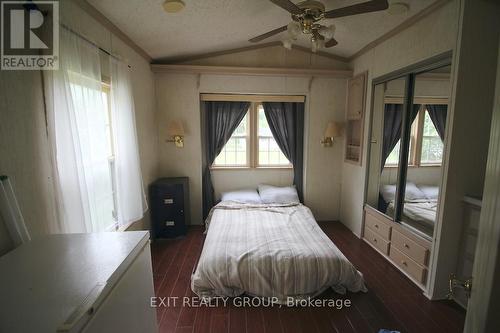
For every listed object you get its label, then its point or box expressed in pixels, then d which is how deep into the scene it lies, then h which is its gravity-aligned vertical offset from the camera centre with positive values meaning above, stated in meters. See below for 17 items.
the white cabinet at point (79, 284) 0.69 -0.50
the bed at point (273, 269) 2.11 -1.14
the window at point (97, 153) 1.73 -0.13
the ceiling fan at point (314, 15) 1.66 +0.92
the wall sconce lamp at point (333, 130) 3.73 +0.16
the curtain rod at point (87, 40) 1.61 +0.76
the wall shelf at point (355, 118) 3.37 +0.33
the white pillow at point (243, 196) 3.61 -0.88
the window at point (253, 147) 3.96 -0.13
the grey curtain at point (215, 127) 3.82 +0.19
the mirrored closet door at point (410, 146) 2.23 -0.06
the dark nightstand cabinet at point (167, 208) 3.29 -0.97
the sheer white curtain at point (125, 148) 2.35 -0.11
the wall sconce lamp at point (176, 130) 3.52 +0.12
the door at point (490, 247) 0.65 -0.30
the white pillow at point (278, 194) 3.67 -0.85
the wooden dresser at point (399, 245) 2.31 -1.15
